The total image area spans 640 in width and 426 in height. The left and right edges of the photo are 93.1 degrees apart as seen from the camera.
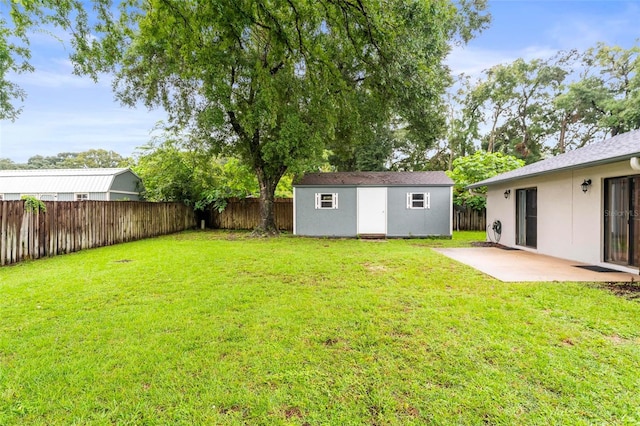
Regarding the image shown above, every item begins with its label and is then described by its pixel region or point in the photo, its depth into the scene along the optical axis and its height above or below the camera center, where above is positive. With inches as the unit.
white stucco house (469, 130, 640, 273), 210.4 +9.7
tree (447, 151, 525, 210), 555.2 +83.6
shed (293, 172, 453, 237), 459.5 +12.1
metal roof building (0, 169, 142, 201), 638.5 +63.2
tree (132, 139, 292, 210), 542.0 +71.1
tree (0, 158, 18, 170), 1536.7 +257.1
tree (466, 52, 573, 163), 815.1 +322.2
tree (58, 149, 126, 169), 1567.4 +294.3
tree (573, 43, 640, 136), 666.2 +311.3
